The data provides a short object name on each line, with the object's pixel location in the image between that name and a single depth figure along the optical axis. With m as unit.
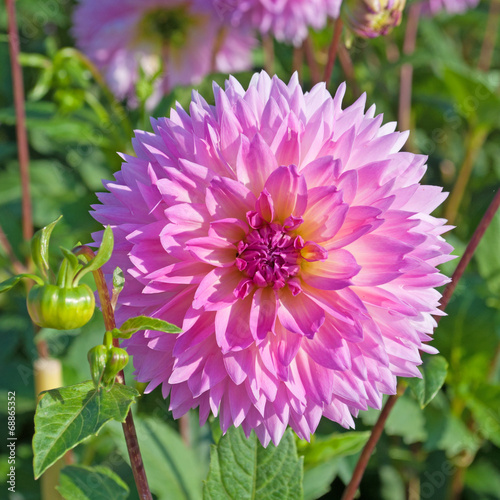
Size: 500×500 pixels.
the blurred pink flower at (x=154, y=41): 1.00
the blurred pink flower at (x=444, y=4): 0.98
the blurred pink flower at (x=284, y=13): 0.78
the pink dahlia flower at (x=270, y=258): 0.49
